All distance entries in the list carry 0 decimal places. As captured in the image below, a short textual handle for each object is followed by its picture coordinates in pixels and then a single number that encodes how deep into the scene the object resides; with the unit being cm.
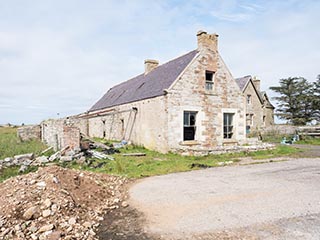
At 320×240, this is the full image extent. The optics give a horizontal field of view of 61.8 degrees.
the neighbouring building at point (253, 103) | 3717
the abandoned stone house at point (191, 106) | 1698
